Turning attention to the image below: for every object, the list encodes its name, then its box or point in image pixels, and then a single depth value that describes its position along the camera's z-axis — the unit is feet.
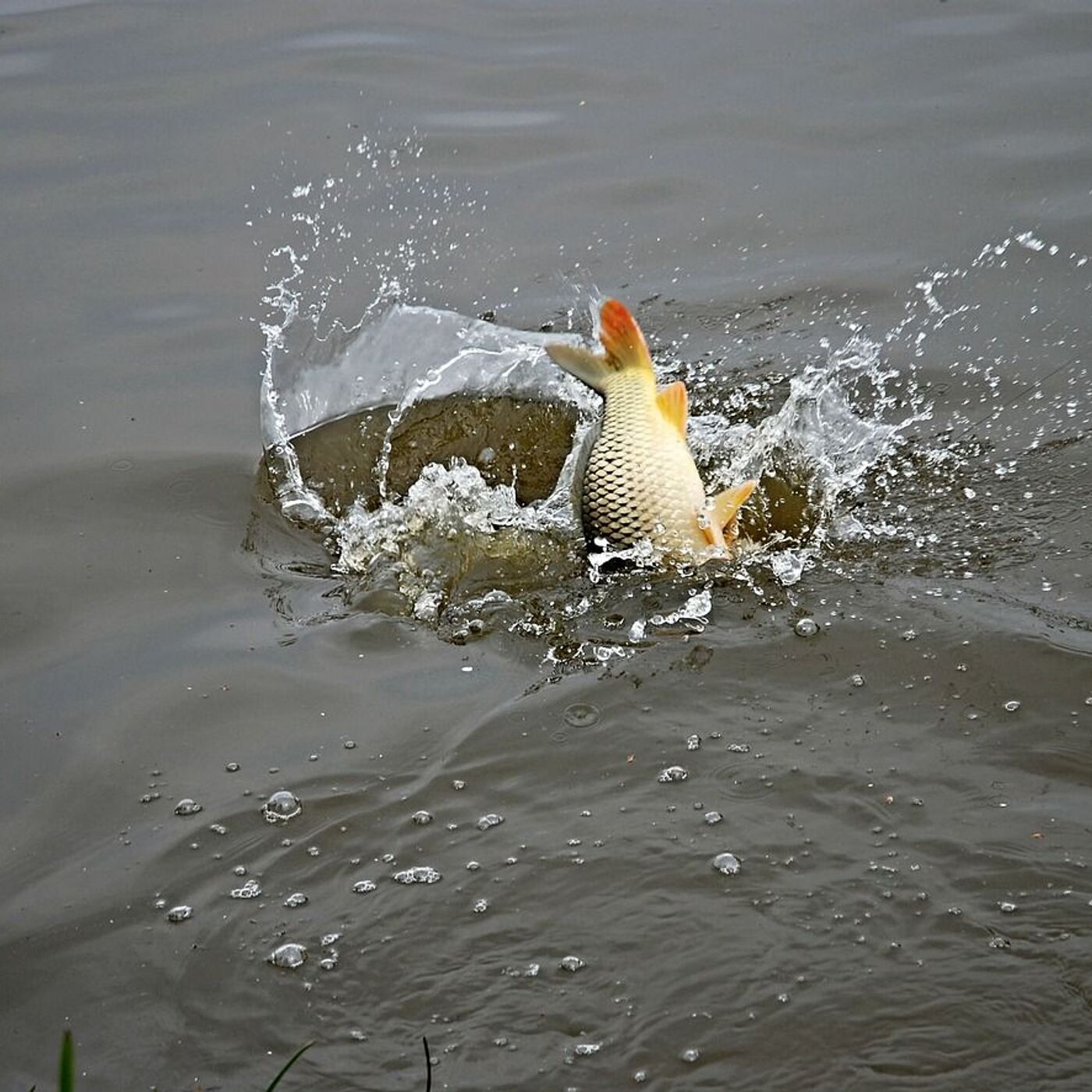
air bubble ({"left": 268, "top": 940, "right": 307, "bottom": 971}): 17.44
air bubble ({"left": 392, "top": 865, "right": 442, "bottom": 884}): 18.57
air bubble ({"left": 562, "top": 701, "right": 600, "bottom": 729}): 21.34
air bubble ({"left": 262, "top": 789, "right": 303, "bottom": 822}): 20.04
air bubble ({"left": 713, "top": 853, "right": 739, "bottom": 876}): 17.97
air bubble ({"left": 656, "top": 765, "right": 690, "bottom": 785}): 19.80
